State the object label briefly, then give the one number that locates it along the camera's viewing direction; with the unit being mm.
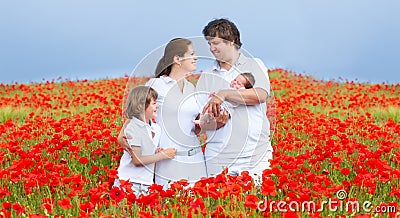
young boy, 5172
